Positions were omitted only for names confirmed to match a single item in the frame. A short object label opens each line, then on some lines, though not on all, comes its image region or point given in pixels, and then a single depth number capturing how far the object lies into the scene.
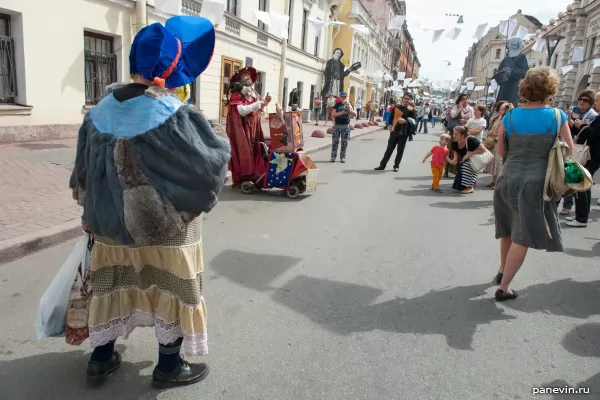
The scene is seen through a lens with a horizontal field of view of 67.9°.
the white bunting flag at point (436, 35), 16.19
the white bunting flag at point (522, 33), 15.55
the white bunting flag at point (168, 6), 10.36
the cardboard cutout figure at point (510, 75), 11.94
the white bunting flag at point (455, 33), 15.89
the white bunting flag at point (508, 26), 15.71
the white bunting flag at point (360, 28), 18.05
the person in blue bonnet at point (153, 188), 1.86
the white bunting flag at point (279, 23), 12.41
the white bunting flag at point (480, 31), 15.03
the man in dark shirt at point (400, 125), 9.68
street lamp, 15.09
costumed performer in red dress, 6.59
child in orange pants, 8.10
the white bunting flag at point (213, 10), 9.83
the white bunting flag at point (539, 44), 20.22
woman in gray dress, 3.35
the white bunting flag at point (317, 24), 16.42
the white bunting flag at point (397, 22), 16.72
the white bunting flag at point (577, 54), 23.19
